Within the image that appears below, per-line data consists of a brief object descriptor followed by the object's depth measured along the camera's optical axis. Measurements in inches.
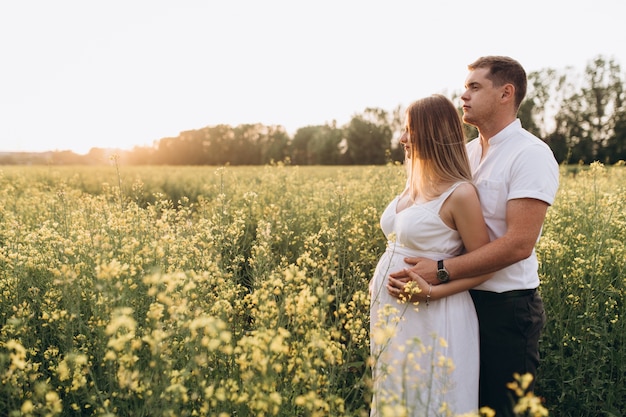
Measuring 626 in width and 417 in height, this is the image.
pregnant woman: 98.3
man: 95.6
